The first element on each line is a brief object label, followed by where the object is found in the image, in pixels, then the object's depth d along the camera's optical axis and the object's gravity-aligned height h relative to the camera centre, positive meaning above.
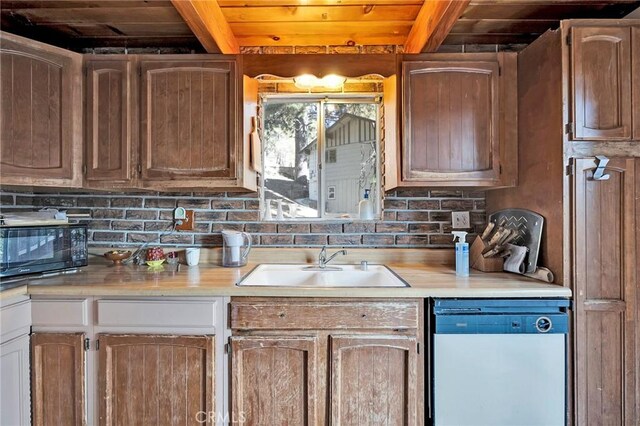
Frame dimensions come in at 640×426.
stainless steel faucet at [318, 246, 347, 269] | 1.89 -0.26
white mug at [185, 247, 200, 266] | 1.87 -0.24
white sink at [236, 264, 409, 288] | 1.82 -0.36
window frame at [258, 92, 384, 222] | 2.05 +0.61
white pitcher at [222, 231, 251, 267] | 1.87 -0.20
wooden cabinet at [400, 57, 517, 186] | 1.68 +0.47
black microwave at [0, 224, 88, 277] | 1.46 -0.16
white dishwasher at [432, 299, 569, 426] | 1.34 -0.65
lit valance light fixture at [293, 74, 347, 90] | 1.72 +0.77
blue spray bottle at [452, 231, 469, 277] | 1.62 -0.24
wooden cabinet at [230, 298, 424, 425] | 1.38 -0.64
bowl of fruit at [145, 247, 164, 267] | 1.85 -0.25
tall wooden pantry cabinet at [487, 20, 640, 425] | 1.36 +0.01
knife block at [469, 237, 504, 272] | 1.69 -0.25
